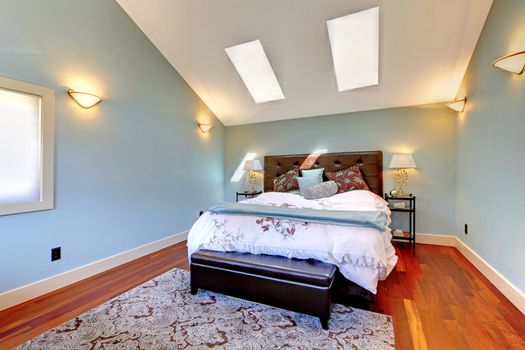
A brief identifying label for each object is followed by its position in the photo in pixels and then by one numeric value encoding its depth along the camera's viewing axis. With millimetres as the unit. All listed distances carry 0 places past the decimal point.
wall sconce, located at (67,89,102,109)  2397
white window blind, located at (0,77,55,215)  1971
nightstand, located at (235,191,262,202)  4432
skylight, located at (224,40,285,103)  3340
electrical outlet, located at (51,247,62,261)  2273
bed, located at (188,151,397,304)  1782
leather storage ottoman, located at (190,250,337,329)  1666
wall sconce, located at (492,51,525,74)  1821
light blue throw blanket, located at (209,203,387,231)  1849
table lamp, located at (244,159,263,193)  4355
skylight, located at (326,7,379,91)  2768
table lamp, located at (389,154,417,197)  3371
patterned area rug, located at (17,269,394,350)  1548
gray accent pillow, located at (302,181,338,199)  3352
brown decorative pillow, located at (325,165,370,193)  3547
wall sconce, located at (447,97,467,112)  3037
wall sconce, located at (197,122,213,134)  4168
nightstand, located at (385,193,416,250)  3425
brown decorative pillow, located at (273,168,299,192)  4004
